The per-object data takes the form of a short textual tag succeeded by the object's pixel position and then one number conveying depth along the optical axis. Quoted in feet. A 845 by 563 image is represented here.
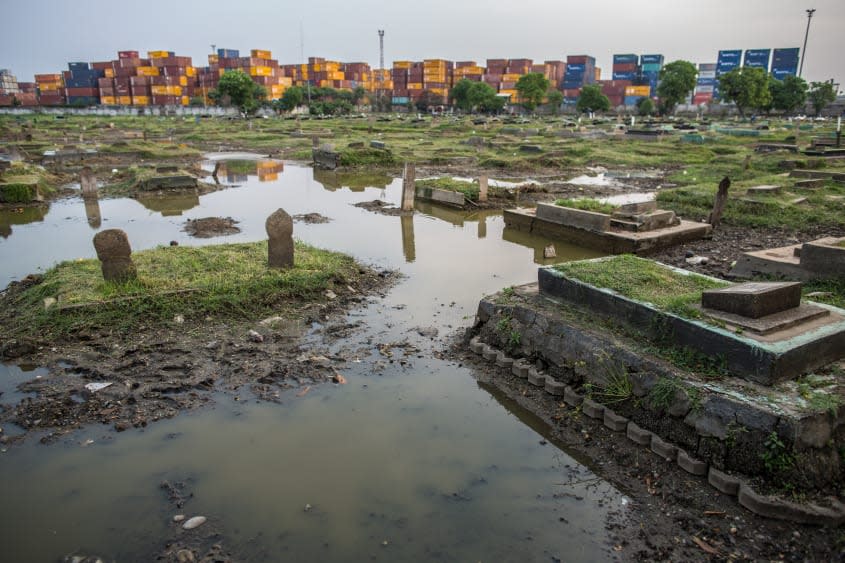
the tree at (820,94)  258.37
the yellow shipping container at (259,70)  384.68
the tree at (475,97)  289.74
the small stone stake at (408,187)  52.70
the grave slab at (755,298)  16.90
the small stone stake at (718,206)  43.12
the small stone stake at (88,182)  56.49
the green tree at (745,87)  205.46
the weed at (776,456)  13.60
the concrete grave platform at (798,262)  27.40
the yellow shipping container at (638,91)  381.81
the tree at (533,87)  265.75
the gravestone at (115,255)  25.80
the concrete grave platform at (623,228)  38.58
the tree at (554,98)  309.63
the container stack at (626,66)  408.46
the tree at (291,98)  277.44
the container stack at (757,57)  384.88
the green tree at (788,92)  242.17
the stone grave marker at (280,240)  29.14
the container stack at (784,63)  380.17
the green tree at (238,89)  208.74
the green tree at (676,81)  242.78
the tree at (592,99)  275.39
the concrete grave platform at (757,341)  15.40
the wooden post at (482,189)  57.00
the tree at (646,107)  289.86
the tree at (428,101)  358.43
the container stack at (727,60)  393.91
